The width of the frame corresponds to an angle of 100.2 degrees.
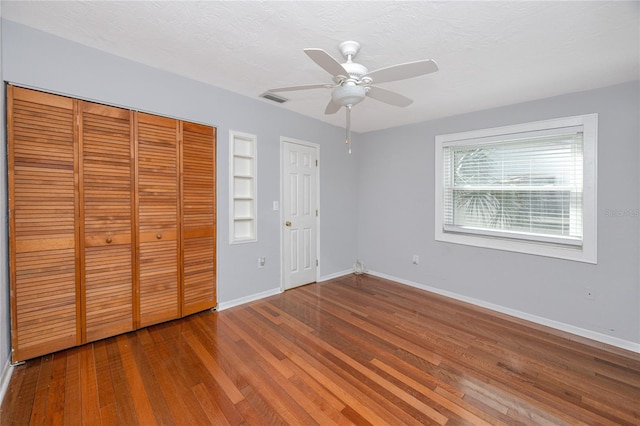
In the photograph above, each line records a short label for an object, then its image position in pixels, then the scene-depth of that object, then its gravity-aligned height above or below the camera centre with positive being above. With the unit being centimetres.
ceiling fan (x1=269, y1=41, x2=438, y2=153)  164 +91
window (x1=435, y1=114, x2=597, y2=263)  275 +27
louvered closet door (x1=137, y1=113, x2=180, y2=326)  258 -6
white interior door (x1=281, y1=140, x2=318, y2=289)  377 -2
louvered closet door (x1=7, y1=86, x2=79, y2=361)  199 -9
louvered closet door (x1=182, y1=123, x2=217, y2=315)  286 -7
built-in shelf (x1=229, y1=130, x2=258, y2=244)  328 +29
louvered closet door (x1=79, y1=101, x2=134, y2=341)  229 -6
